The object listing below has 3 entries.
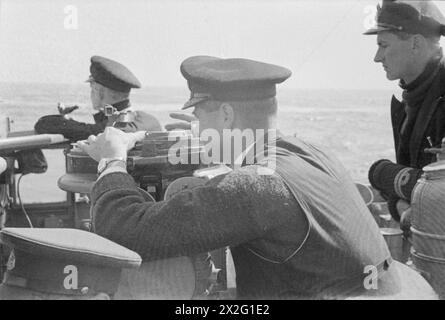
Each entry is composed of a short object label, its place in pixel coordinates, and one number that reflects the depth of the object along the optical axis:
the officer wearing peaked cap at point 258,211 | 1.56
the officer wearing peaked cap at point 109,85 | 4.31
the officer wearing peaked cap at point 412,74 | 2.54
